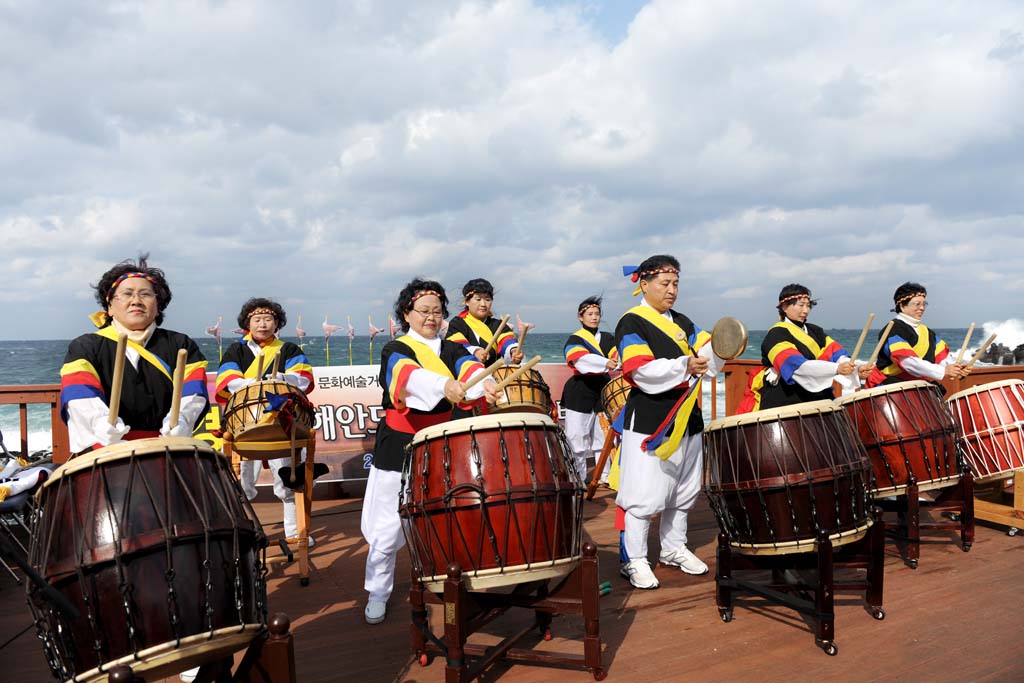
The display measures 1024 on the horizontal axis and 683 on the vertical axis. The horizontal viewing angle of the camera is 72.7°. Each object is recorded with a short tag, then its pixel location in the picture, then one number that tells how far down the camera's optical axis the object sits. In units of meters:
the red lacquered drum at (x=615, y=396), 5.02
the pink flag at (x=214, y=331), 9.16
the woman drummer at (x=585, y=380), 5.87
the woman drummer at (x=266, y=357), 4.27
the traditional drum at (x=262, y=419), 3.42
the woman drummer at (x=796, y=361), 4.02
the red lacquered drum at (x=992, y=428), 4.06
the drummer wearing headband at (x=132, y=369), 2.40
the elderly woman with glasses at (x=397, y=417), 3.11
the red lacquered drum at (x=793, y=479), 2.71
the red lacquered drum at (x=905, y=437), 3.64
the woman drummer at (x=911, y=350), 4.69
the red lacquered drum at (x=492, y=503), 2.31
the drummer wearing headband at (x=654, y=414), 3.33
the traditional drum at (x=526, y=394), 4.34
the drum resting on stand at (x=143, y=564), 1.62
